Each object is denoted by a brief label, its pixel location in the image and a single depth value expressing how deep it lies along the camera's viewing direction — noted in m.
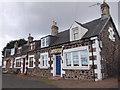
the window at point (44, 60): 14.23
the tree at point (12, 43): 35.87
